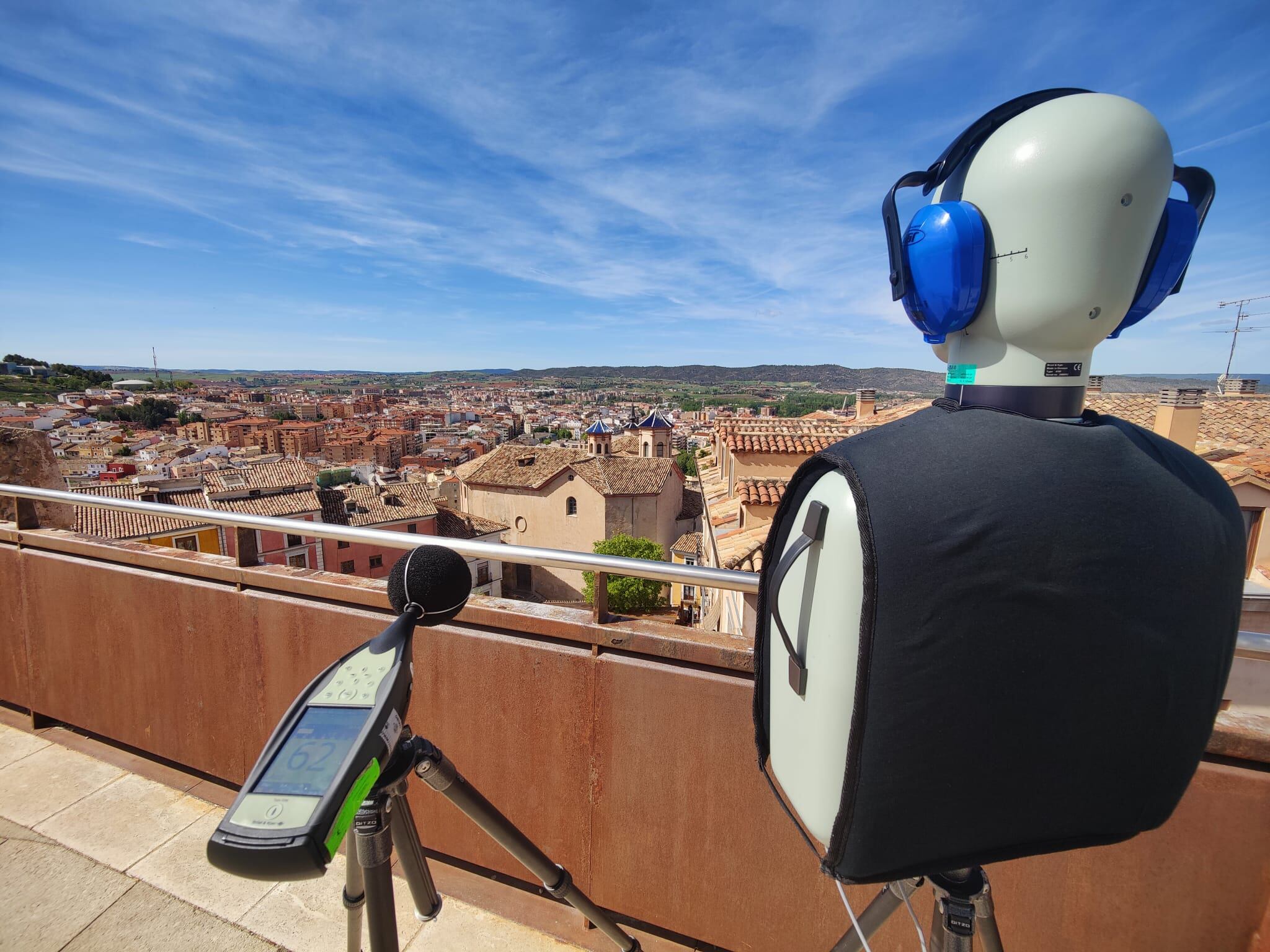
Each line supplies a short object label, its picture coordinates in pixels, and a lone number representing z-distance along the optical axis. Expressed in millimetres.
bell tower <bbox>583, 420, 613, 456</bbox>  44188
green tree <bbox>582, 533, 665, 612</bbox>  25281
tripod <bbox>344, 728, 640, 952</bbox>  1019
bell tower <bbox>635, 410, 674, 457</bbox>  43406
